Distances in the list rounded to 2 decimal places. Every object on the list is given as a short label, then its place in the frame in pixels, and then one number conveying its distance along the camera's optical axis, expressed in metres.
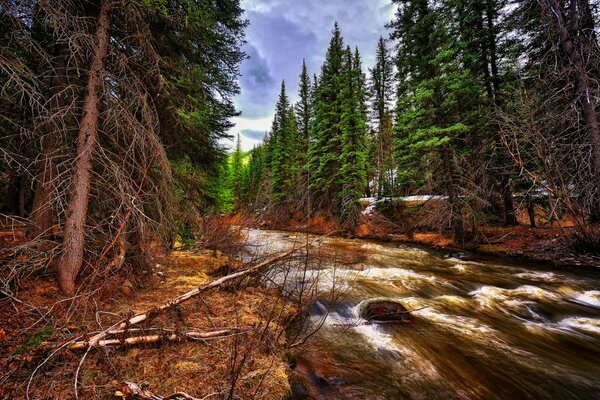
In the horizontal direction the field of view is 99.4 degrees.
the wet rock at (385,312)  5.54
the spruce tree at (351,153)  18.00
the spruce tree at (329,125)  20.34
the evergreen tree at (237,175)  42.72
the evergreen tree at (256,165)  38.66
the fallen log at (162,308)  2.72
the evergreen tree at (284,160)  28.19
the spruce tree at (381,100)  28.35
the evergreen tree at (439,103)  12.43
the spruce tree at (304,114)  30.94
